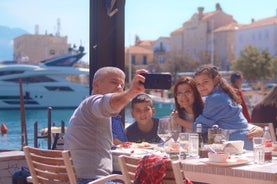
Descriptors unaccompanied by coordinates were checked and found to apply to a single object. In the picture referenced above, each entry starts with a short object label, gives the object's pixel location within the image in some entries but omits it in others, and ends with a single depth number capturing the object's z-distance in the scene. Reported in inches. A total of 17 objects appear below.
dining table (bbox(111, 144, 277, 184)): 116.1
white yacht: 1721.2
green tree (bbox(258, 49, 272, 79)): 1835.6
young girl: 160.4
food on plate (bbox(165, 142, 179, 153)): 142.7
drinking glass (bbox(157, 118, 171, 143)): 148.7
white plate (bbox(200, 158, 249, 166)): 123.4
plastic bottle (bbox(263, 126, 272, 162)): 131.0
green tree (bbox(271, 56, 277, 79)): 1863.9
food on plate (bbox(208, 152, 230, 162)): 124.5
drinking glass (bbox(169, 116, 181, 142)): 148.9
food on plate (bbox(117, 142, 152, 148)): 158.4
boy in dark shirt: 182.1
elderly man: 124.5
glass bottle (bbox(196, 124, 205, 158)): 139.6
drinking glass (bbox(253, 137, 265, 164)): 129.0
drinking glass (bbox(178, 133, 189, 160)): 139.2
